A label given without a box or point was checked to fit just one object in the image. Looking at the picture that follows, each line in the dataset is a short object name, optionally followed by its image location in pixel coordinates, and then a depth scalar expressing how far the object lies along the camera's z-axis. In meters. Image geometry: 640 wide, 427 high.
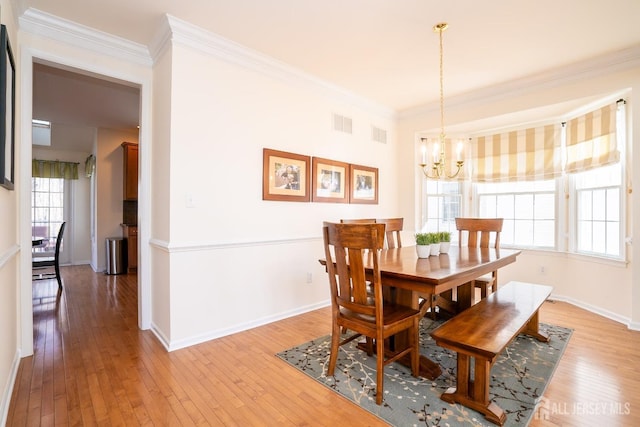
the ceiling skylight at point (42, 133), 5.47
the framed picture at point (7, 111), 1.62
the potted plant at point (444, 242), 2.90
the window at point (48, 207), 6.94
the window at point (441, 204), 5.01
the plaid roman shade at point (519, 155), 4.14
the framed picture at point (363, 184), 4.26
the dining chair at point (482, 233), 3.29
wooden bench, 1.76
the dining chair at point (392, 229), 3.37
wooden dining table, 1.91
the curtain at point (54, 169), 6.78
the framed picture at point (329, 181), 3.76
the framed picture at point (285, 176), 3.26
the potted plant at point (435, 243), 2.73
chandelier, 2.66
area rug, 1.79
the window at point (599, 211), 3.46
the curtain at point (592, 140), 3.41
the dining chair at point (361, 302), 1.89
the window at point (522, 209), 4.28
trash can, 5.70
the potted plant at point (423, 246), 2.62
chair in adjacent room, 4.29
